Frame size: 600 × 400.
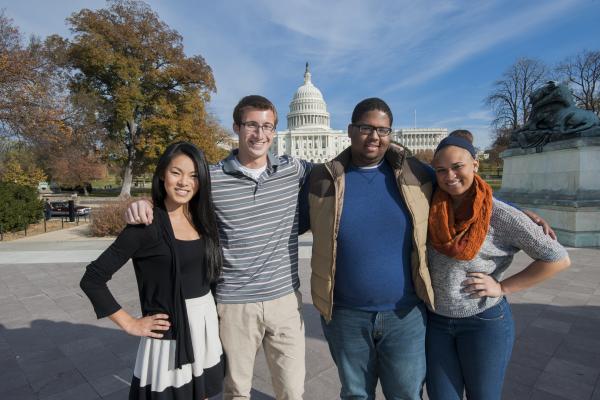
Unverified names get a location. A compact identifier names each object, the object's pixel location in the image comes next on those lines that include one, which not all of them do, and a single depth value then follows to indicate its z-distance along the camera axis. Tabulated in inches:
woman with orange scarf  71.6
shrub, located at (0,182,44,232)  518.0
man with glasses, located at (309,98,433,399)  76.5
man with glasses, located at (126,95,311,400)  84.7
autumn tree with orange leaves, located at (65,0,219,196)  1018.7
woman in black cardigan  70.8
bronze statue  391.9
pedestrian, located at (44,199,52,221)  707.6
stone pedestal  358.9
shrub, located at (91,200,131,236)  509.4
